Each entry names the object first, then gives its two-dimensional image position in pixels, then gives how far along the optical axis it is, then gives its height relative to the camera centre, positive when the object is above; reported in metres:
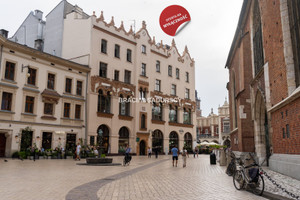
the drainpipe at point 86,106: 32.43 +4.26
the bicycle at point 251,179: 8.59 -1.13
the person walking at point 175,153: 20.30 -0.77
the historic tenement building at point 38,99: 26.00 +4.38
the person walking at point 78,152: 26.10 -0.97
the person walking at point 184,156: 19.56 -0.95
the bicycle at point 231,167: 12.23 -1.14
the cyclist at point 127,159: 19.98 -1.21
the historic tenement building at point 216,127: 77.88 +4.84
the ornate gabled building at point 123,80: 34.84 +8.97
